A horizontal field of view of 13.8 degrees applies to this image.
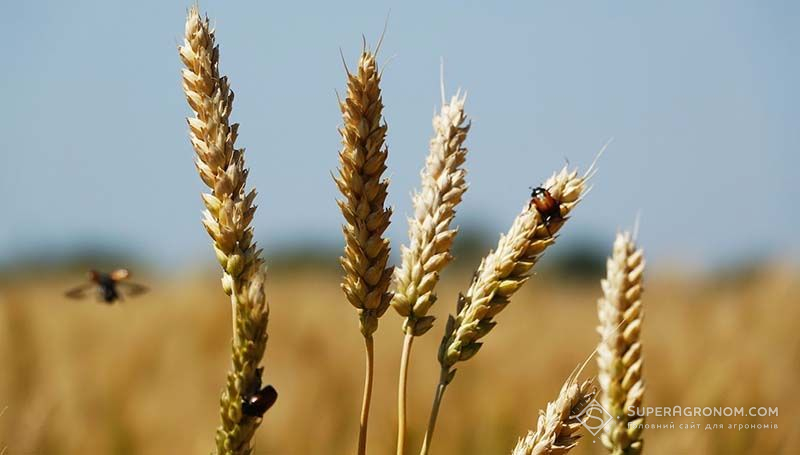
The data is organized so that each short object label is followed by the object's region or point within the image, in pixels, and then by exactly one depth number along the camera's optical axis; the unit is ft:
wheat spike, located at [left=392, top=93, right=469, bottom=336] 3.53
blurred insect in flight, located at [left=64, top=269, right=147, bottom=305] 3.72
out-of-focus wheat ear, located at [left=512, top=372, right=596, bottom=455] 3.45
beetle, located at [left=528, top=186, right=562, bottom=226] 3.53
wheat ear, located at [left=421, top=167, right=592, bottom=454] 3.51
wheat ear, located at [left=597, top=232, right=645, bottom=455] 3.76
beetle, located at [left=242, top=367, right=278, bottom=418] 3.27
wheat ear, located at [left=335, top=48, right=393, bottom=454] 3.45
